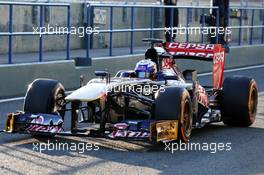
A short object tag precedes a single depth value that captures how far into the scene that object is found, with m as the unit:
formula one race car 14.10
